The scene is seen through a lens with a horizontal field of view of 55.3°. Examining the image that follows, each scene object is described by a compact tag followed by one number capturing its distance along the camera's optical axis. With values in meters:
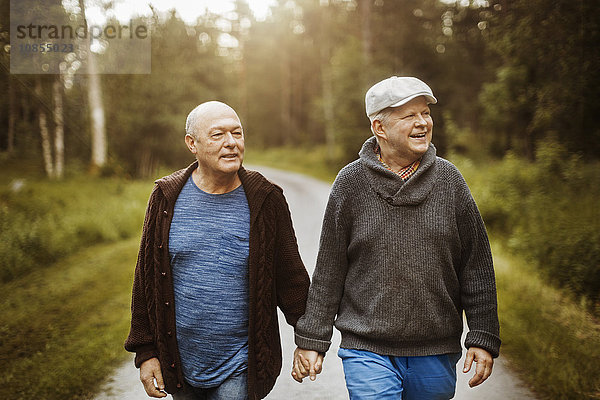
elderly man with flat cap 2.71
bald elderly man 2.79
